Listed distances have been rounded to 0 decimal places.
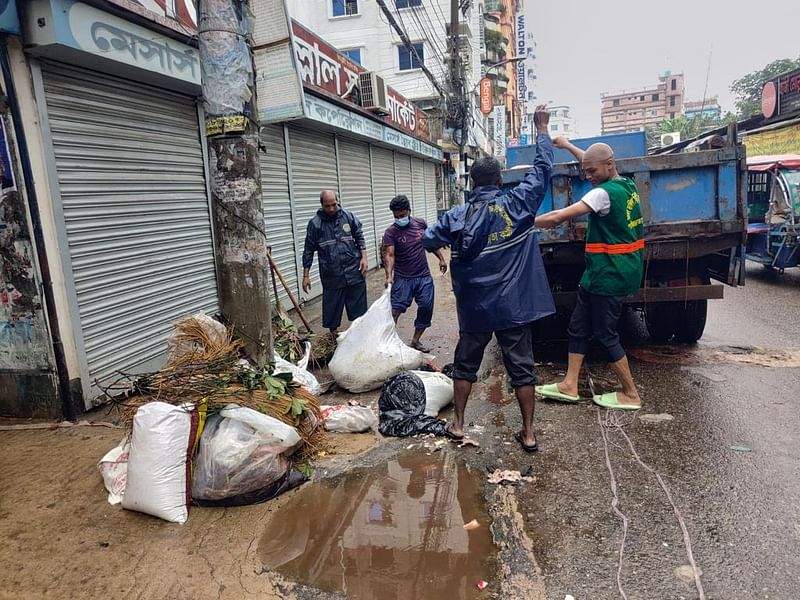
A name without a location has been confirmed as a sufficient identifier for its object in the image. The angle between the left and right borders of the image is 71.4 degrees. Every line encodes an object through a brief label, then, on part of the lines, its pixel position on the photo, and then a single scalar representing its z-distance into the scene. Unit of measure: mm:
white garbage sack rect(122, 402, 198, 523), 2805
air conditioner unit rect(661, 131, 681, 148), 22641
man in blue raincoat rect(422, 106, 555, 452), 3488
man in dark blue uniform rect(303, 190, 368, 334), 5828
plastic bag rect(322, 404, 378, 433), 3941
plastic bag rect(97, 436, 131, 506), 3074
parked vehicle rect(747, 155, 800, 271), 8805
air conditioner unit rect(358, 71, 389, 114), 12602
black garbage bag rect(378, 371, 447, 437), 3887
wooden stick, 5878
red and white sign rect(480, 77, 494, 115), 27517
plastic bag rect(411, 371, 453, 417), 4160
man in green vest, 3916
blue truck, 4777
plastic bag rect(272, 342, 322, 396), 4241
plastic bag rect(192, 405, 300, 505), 2912
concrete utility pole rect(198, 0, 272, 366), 3305
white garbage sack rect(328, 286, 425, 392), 4805
